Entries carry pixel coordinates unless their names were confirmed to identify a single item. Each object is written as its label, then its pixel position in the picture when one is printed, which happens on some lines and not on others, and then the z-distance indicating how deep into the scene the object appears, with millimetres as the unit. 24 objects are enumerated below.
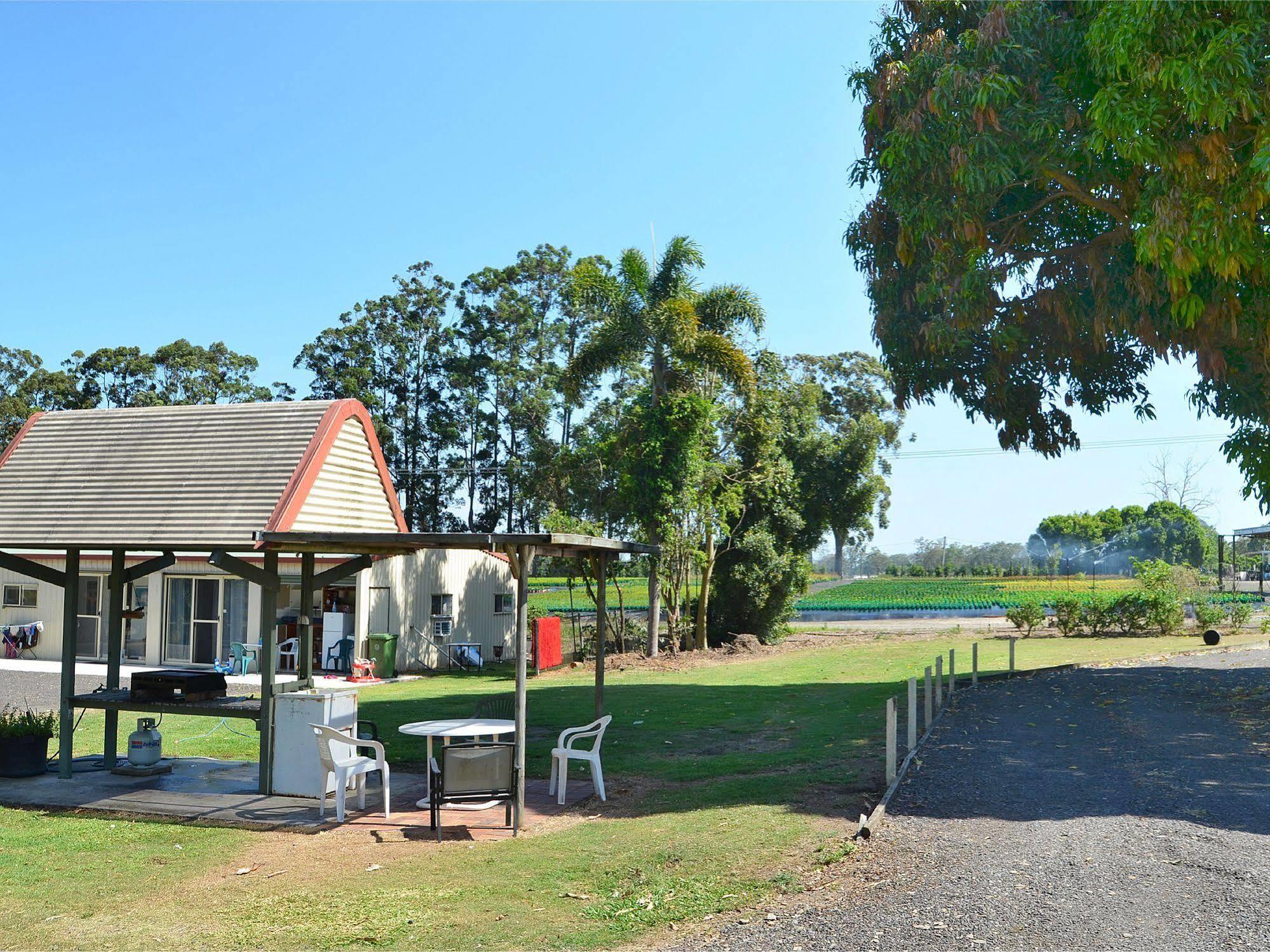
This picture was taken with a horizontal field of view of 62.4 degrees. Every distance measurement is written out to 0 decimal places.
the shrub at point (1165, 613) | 32281
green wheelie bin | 24255
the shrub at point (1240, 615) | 33031
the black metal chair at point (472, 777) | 9133
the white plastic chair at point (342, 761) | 9594
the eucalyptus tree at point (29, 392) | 50156
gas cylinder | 11766
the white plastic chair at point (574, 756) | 10336
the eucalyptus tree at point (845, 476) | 34500
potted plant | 11602
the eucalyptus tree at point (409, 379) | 50844
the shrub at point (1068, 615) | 32656
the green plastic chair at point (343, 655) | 24641
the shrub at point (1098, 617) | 32906
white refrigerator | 24859
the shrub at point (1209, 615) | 31111
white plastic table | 10164
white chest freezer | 10656
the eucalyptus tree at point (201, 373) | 52688
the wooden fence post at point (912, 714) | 12102
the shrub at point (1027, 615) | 32156
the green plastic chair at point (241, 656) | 24906
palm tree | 25828
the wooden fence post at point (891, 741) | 10227
